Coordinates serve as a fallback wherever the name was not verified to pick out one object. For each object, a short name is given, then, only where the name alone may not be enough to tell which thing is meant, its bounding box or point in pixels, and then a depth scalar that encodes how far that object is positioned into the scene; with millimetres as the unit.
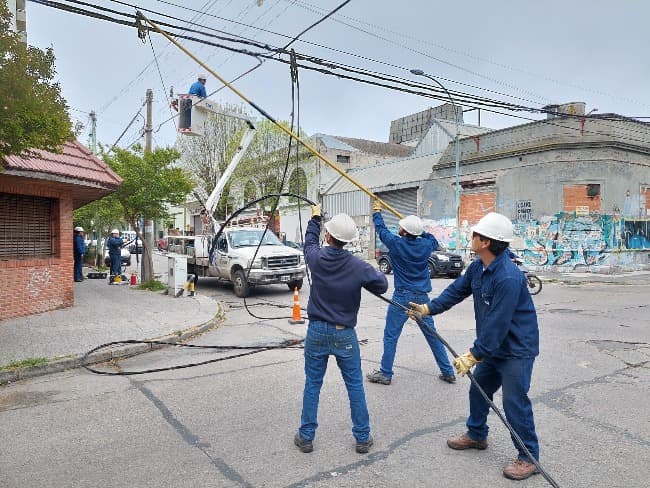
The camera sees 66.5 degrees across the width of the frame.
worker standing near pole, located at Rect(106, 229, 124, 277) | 17016
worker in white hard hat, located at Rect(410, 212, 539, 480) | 3387
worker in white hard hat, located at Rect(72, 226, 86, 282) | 17156
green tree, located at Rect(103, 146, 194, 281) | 14594
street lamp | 22950
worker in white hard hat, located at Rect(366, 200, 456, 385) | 5566
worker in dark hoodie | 3879
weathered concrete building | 20547
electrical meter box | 13289
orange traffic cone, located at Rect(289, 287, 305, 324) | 9614
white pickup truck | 14031
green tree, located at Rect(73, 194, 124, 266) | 16566
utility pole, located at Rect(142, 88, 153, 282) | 15945
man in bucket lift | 10008
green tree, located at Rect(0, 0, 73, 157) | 5648
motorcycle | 14031
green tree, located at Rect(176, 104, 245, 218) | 30453
